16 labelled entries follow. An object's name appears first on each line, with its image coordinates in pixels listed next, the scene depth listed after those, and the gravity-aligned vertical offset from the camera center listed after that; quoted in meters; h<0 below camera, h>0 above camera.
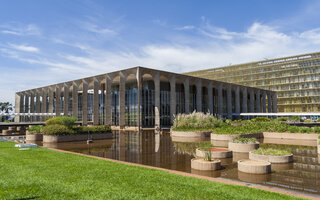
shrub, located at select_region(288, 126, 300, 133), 24.23 -1.71
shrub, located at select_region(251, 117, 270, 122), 42.76 -1.23
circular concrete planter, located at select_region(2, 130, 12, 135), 32.69 -2.13
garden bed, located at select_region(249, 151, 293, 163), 12.13 -2.24
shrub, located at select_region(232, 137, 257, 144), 16.14 -1.81
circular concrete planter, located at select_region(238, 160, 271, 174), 9.87 -2.21
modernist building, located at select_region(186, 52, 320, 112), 83.69 +12.15
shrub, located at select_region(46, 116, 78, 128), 24.53 -0.58
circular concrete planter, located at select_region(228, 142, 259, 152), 15.78 -2.18
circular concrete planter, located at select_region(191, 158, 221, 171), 10.50 -2.19
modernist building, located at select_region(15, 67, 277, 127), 45.58 +3.58
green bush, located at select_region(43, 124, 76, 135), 22.19 -1.33
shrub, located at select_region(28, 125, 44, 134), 25.80 -1.42
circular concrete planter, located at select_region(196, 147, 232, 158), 13.41 -2.20
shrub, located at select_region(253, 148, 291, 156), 12.45 -2.04
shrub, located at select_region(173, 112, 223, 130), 28.34 -1.02
